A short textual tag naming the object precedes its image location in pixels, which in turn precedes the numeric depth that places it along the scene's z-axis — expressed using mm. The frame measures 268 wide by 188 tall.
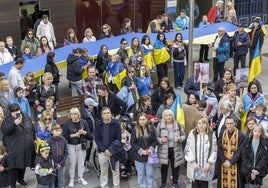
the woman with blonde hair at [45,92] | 11680
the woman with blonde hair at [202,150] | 9273
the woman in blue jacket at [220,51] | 15758
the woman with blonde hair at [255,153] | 9062
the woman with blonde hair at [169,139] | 9688
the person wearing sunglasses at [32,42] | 14477
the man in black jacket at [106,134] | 9809
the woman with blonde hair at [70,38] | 15336
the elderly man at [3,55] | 13438
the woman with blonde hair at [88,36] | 15492
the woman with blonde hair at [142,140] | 9594
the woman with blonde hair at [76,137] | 9953
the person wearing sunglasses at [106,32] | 15814
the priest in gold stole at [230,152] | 9188
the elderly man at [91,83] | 12234
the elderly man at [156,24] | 17109
